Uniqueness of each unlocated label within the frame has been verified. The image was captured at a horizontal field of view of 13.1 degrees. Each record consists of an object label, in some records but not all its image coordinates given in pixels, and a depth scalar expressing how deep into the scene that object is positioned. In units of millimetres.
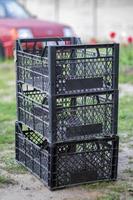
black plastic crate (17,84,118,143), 4898
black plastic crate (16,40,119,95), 4828
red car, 13023
